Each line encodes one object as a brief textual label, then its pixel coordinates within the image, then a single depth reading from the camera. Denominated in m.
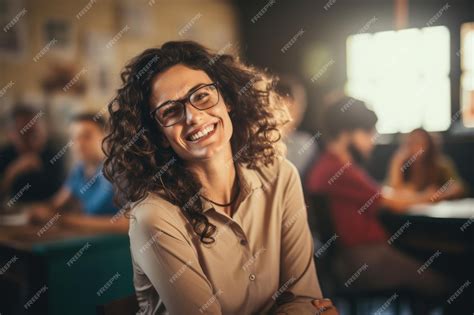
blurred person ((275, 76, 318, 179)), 4.00
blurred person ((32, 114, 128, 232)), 2.40
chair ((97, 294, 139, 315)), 1.09
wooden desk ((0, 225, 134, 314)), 1.95
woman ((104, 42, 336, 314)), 1.13
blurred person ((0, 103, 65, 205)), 4.04
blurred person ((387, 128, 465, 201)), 3.39
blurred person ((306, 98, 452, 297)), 2.55
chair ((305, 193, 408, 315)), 2.27
